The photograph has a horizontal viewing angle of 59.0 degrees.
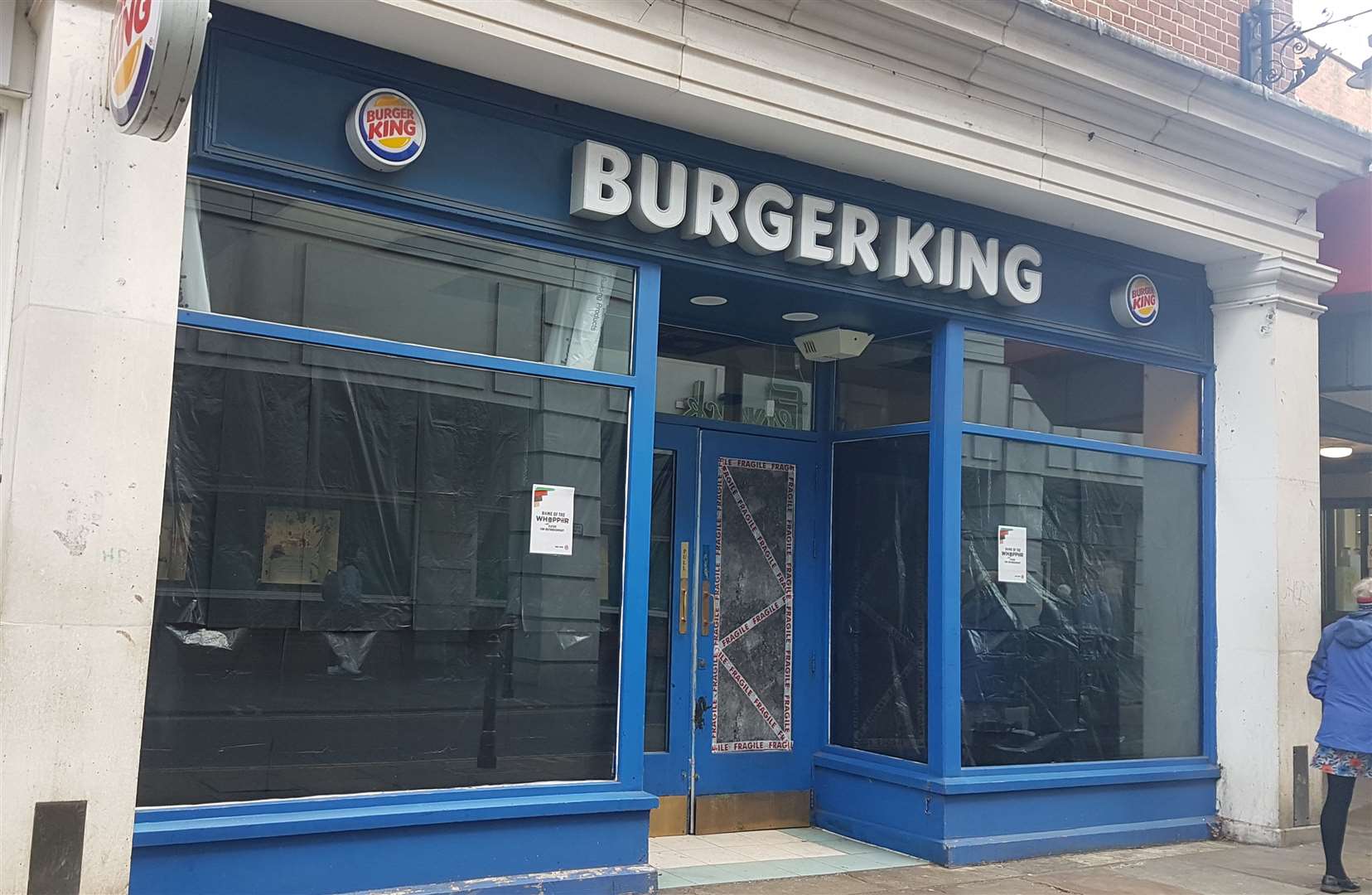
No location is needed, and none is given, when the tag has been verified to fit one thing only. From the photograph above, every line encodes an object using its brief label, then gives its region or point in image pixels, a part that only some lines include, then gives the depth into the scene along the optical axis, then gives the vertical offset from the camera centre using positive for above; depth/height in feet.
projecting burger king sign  12.63 +5.17
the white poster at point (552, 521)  20.13 +0.63
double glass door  25.73 -1.44
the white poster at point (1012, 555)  26.05 +0.48
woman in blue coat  22.99 -2.63
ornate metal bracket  29.58 +13.23
